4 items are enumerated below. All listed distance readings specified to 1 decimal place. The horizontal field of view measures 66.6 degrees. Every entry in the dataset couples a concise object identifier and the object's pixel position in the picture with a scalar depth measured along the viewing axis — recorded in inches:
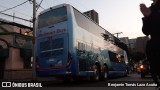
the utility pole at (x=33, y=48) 357.0
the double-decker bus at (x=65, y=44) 224.0
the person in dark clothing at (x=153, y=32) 51.8
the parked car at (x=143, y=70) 344.3
